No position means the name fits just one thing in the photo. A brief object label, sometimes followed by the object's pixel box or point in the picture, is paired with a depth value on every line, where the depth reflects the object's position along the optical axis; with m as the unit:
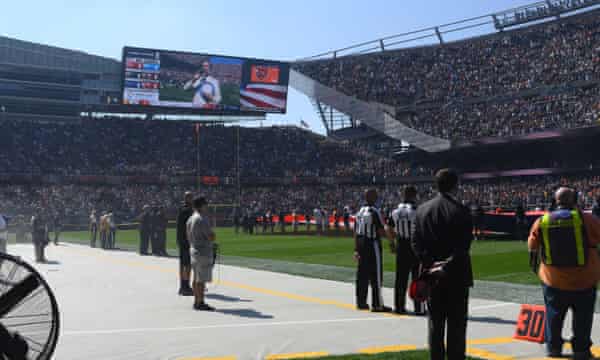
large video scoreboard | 57.78
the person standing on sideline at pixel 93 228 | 30.27
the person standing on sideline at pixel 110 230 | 28.03
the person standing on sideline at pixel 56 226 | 31.59
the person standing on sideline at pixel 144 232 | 24.05
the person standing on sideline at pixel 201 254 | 10.59
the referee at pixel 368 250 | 10.29
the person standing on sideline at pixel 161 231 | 23.69
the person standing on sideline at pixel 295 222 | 38.60
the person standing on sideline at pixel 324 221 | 36.53
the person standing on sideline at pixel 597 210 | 22.17
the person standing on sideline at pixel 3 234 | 10.75
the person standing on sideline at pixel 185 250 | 12.66
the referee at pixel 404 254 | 9.82
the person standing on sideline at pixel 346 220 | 36.97
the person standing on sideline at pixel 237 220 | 39.06
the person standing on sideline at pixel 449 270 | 5.71
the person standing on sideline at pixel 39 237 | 21.38
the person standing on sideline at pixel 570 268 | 6.68
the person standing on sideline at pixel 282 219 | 38.40
